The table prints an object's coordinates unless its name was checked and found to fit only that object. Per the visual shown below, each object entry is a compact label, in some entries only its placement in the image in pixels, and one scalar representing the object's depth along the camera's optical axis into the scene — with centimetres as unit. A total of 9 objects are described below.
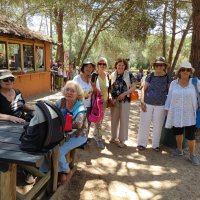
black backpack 187
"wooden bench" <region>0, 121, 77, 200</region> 171
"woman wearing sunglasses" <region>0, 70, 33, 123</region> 293
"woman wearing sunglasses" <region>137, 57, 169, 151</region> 370
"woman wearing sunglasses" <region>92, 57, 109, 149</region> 378
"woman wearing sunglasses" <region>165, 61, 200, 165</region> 347
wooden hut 767
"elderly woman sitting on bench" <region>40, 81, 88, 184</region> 252
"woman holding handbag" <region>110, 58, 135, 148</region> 388
